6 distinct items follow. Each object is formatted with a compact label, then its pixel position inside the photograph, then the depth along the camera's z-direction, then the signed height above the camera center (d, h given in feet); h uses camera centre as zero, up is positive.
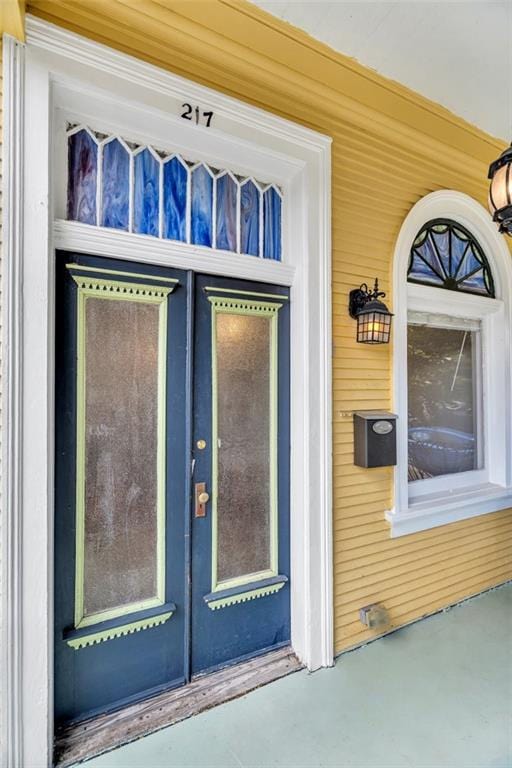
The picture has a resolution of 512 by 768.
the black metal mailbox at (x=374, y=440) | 7.34 -1.00
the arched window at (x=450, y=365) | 8.38 +0.57
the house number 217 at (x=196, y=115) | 5.99 +4.32
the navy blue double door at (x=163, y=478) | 5.63 -1.48
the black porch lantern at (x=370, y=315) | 7.30 +1.40
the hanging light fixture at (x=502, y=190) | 5.54 +2.90
